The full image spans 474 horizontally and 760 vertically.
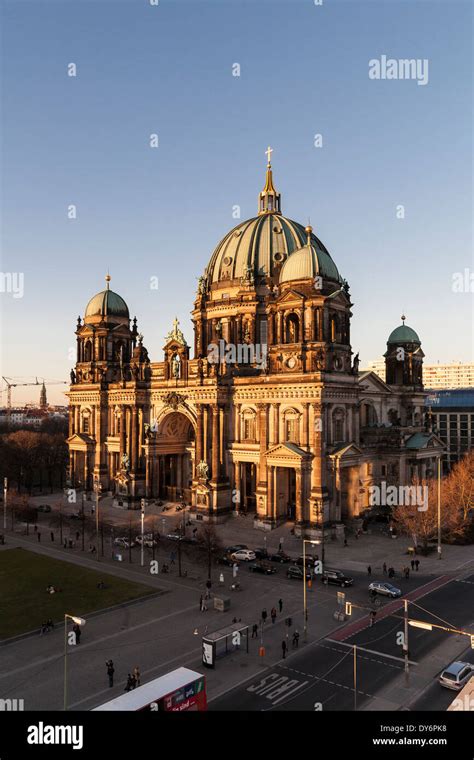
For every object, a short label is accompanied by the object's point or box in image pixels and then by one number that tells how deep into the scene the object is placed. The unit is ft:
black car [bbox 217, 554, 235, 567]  210.79
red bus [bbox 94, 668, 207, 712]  91.22
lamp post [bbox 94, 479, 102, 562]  224.12
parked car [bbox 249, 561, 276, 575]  198.70
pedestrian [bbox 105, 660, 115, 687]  119.34
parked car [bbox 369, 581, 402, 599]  174.60
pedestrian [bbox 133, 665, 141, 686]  117.39
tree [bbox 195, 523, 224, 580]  196.13
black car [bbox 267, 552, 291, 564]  213.46
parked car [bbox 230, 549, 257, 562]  215.51
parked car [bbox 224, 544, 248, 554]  221.25
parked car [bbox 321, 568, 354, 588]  184.44
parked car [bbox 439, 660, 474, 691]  114.97
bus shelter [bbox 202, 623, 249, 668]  127.44
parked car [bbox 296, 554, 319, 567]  205.82
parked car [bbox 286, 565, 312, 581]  192.44
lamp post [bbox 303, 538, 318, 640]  146.62
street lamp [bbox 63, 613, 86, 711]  107.34
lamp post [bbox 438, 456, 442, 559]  217.91
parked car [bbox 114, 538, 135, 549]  234.58
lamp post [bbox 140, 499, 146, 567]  210.63
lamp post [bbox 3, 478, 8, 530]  269.89
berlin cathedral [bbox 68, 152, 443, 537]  254.06
